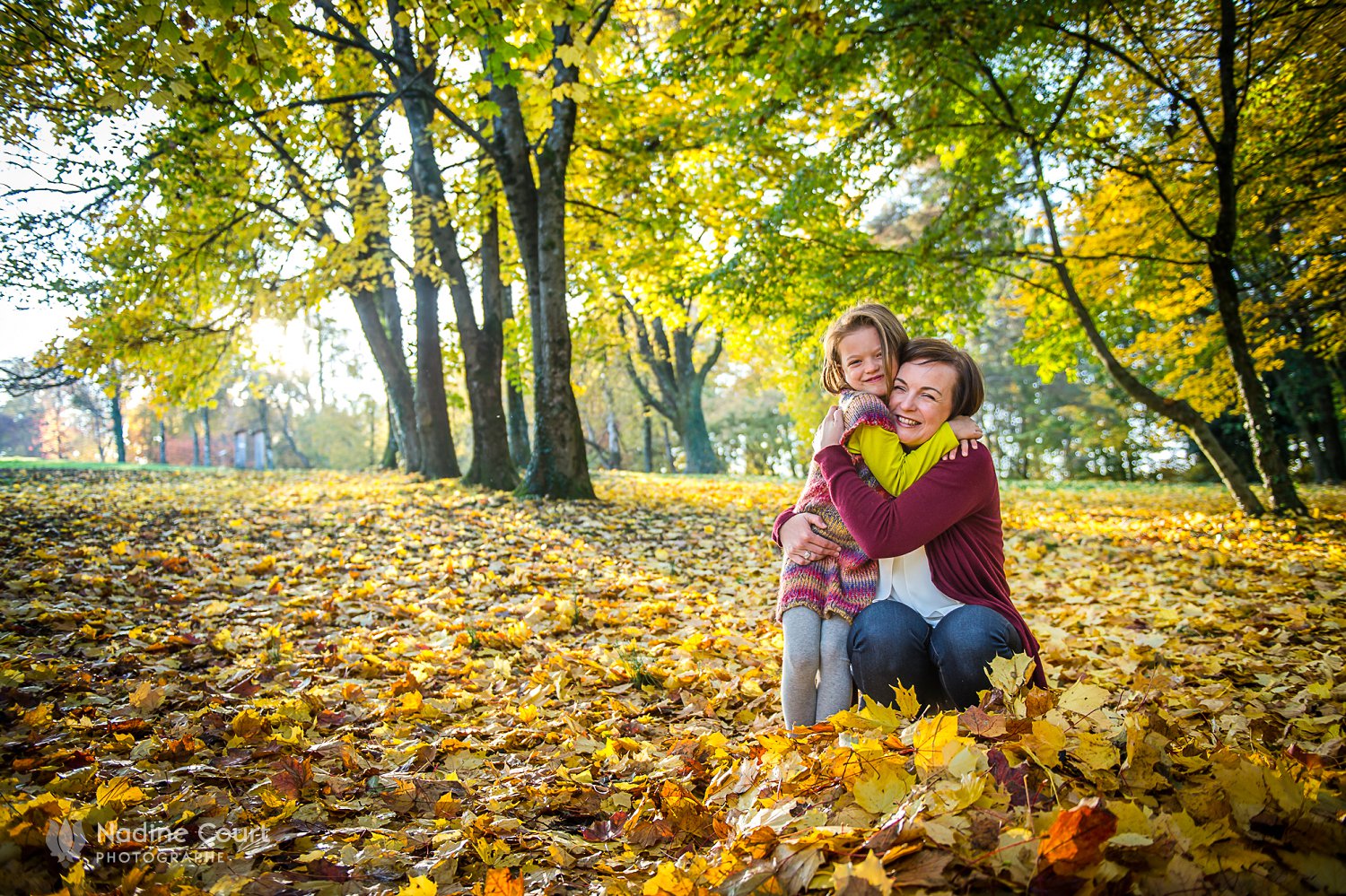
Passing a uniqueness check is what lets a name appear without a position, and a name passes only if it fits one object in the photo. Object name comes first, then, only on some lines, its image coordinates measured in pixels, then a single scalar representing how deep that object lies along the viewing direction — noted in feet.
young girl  7.35
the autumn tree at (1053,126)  22.00
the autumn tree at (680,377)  65.31
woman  6.70
